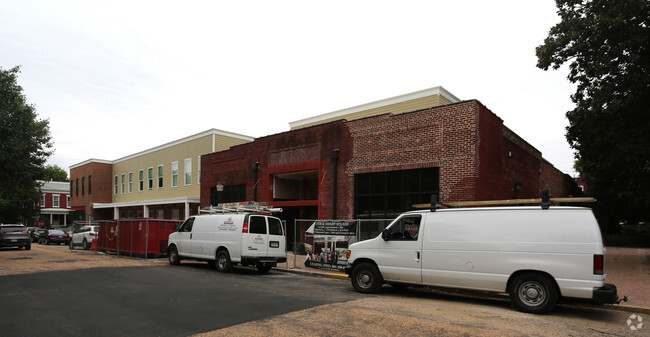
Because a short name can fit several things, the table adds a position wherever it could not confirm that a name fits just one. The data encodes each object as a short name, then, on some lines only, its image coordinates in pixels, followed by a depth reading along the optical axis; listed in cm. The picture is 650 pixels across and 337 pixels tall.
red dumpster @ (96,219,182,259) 1870
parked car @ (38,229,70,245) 3225
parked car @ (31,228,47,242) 3488
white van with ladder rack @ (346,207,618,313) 760
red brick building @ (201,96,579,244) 1445
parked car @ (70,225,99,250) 2422
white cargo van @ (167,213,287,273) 1374
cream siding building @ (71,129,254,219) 2958
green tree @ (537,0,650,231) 1391
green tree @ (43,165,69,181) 8500
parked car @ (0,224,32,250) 2520
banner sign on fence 1354
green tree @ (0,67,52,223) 1902
